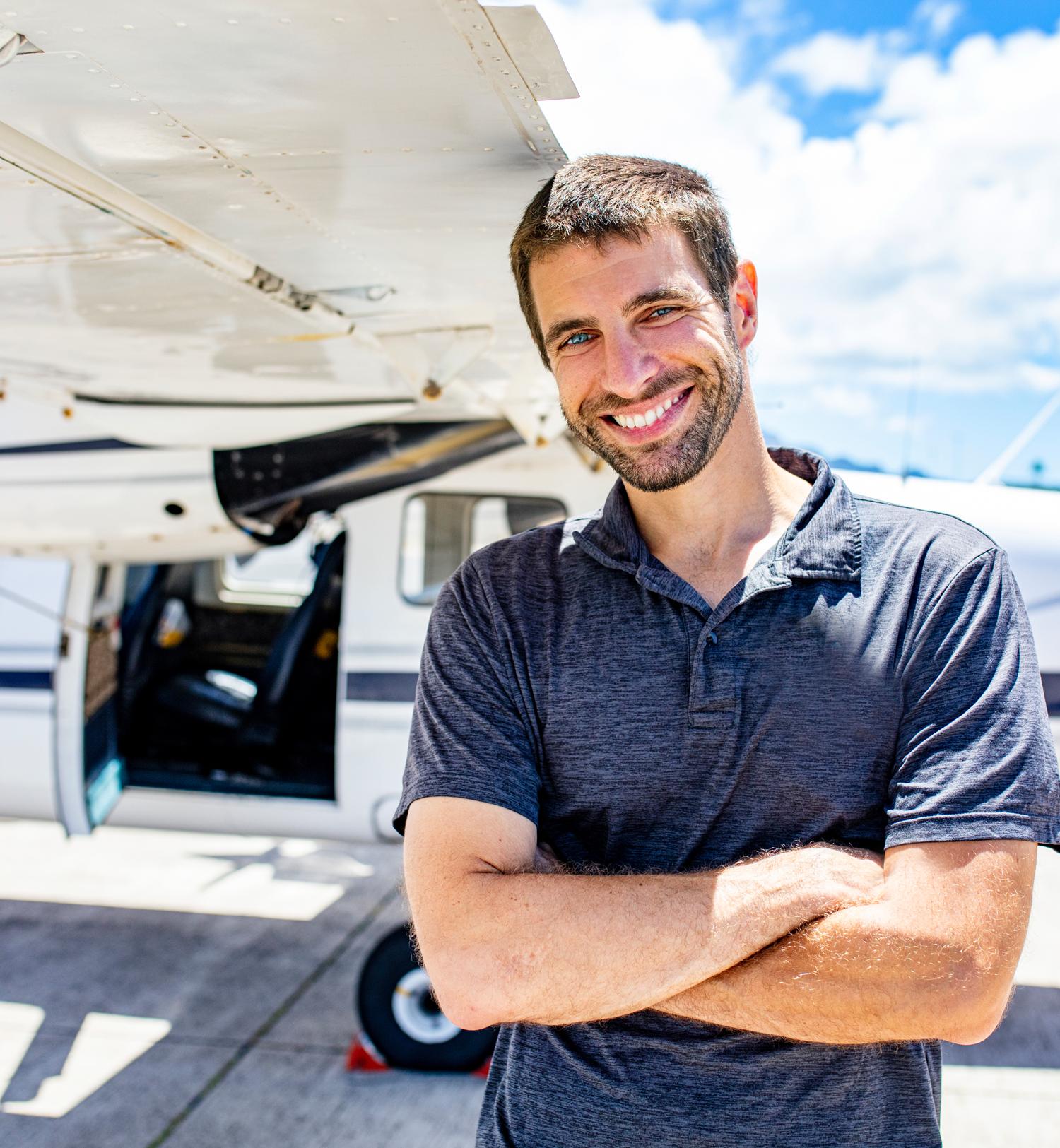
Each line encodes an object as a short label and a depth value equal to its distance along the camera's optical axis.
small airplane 1.49
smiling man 1.39
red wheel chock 4.66
